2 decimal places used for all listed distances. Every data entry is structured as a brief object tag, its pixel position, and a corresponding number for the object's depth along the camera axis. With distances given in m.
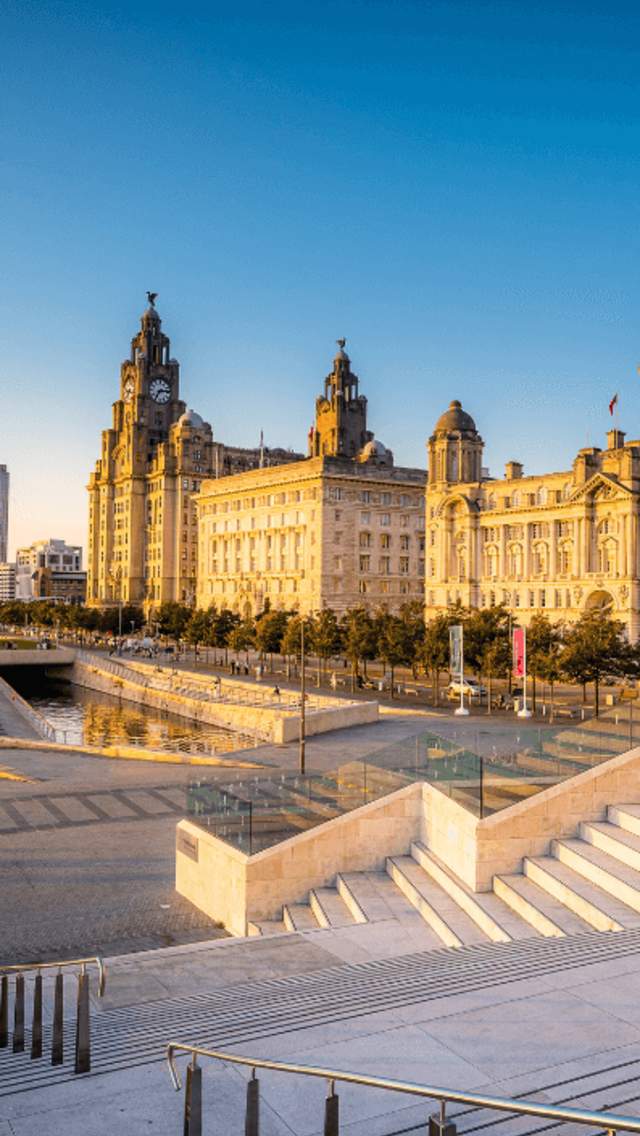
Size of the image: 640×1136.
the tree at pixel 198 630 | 88.69
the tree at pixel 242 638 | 79.12
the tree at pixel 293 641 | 71.94
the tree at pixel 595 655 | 49.91
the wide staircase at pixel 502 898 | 15.02
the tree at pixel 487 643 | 54.53
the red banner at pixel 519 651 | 44.75
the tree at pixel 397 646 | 61.47
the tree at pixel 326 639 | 69.56
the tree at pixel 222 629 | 88.31
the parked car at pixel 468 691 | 56.12
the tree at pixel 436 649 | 56.75
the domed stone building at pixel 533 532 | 77.44
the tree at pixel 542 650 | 50.28
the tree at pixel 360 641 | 64.38
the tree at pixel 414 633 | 61.49
